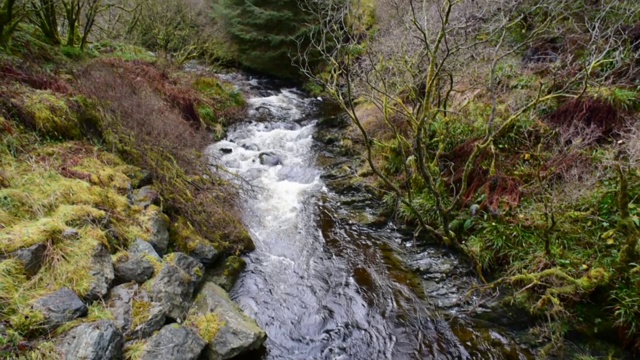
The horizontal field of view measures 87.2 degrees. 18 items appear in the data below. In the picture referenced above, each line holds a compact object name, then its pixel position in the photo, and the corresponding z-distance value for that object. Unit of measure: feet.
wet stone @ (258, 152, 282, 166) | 28.59
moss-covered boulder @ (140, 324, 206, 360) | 9.55
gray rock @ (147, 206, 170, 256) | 13.53
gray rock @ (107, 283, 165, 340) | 9.81
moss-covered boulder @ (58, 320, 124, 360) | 8.22
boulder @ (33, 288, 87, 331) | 8.66
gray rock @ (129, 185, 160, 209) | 15.05
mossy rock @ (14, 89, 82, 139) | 15.37
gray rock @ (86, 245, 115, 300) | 9.99
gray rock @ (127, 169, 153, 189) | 16.52
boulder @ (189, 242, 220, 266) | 15.07
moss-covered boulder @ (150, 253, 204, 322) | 11.26
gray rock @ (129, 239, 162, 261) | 12.16
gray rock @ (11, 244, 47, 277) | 9.48
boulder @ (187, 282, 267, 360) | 11.23
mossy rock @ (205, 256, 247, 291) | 15.31
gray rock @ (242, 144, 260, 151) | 30.78
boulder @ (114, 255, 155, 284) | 11.19
